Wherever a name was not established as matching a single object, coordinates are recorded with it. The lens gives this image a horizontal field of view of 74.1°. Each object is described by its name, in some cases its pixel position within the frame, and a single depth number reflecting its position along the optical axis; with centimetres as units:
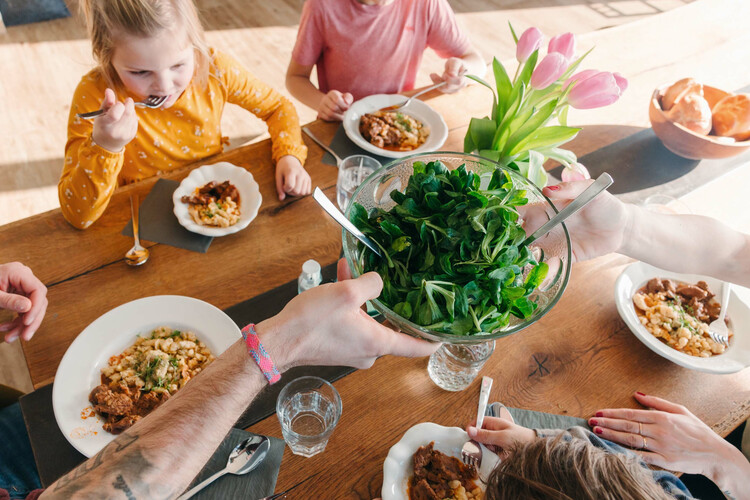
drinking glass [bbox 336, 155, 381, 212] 130
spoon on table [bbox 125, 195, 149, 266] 114
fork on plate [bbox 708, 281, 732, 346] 113
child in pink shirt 179
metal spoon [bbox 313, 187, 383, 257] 72
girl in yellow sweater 121
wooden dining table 95
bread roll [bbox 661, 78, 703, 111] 151
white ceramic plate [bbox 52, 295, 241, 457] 88
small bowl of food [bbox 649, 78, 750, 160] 147
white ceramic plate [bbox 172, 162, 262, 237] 121
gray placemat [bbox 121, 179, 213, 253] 121
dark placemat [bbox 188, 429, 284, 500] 85
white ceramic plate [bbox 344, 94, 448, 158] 145
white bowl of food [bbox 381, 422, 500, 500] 85
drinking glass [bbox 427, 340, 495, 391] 98
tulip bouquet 99
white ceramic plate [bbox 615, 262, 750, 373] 106
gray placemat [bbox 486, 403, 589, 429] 97
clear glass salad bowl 74
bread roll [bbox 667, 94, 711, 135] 149
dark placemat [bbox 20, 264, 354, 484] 87
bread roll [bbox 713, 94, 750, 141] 148
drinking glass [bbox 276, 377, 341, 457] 91
